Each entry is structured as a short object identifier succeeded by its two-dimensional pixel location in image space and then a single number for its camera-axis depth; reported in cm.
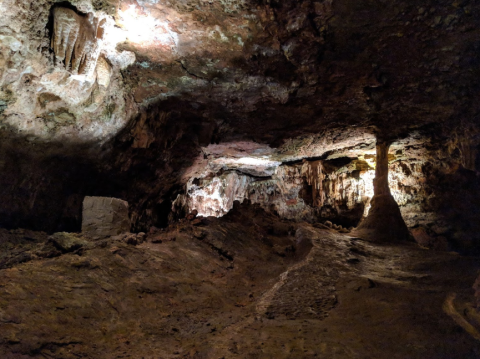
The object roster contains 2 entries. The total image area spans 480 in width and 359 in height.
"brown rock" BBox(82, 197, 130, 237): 514
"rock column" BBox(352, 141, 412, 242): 820
